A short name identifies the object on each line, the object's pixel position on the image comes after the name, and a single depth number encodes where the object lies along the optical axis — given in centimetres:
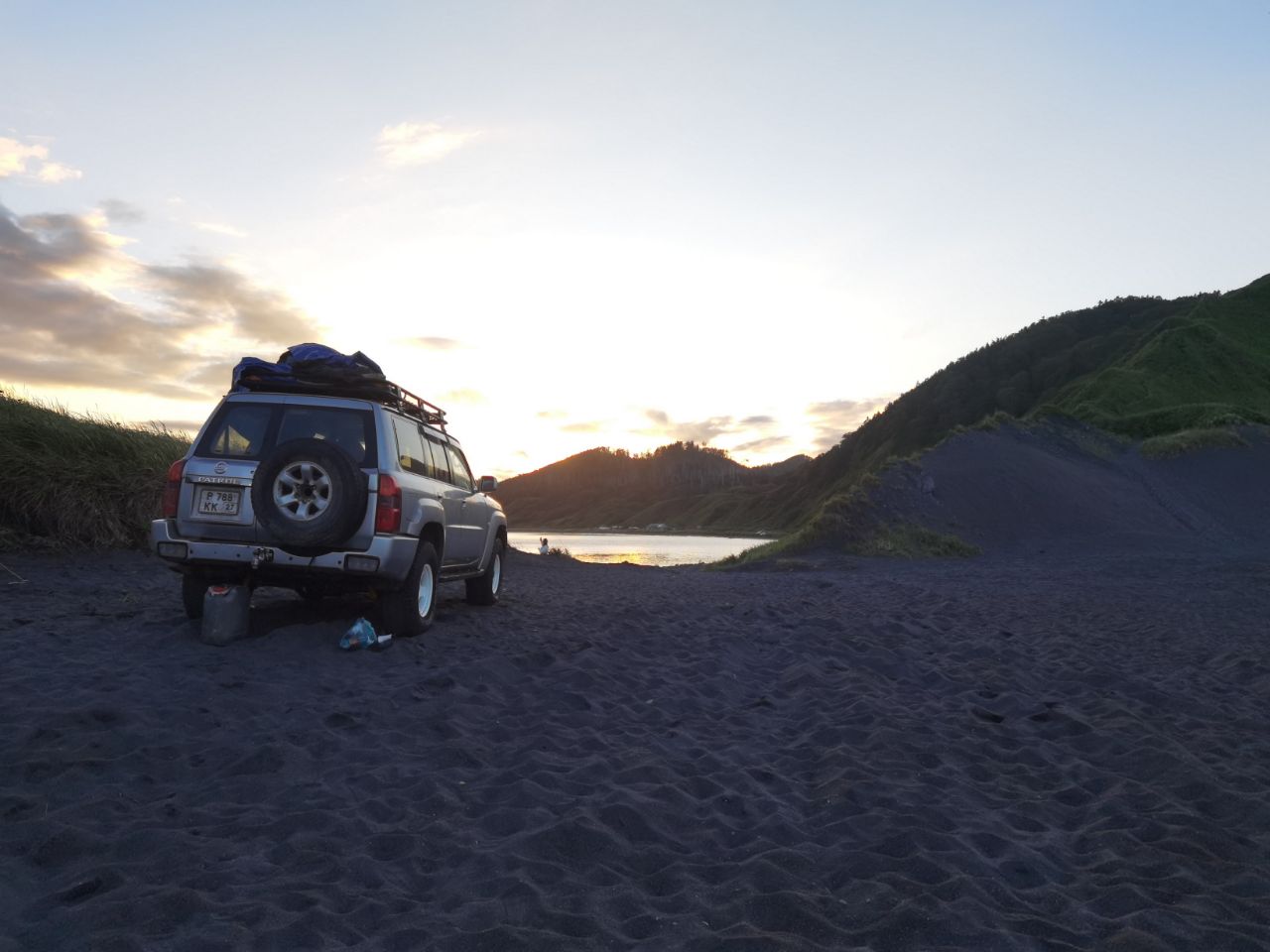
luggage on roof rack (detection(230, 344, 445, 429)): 830
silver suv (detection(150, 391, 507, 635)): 727
